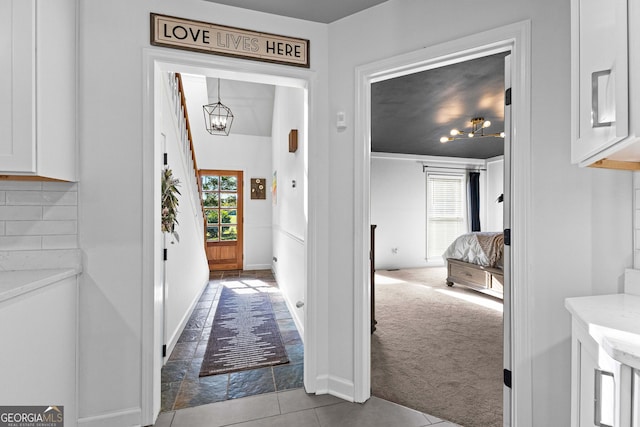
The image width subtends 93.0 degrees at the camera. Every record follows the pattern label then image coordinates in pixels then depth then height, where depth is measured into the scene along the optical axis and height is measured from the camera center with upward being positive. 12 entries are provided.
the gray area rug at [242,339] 2.49 -1.26
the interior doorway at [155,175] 1.79 +0.20
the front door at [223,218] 6.59 -0.19
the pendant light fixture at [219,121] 4.93 +1.46
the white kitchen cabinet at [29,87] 1.31 +0.55
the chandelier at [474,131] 4.29 +1.28
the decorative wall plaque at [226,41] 1.84 +1.08
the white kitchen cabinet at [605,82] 0.79 +0.38
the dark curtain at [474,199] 7.36 +0.27
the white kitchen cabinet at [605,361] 0.73 -0.41
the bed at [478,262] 4.33 -0.80
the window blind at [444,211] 7.24 -0.02
